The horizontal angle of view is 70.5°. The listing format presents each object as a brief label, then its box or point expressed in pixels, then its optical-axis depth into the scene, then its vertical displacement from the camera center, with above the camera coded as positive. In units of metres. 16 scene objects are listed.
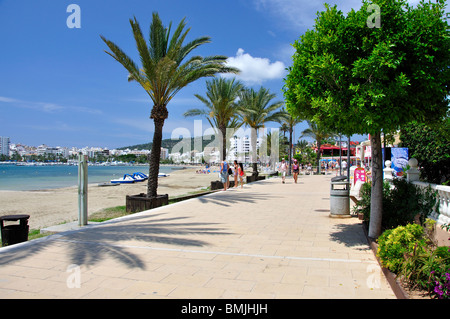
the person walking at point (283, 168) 22.01 -0.78
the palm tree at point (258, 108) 27.02 +4.23
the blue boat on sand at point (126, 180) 33.78 -2.48
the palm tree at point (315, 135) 39.64 +2.89
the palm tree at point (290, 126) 33.78 +3.44
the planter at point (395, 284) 3.34 -1.45
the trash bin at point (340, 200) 8.59 -1.18
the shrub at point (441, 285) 3.05 -1.26
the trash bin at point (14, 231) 6.11 -1.43
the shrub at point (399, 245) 3.82 -1.09
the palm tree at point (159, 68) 11.45 +3.37
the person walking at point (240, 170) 18.15 -0.79
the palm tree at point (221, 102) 21.73 +3.76
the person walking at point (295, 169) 22.05 -0.84
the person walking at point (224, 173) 16.64 -0.85
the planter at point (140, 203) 10.56 -1.55
